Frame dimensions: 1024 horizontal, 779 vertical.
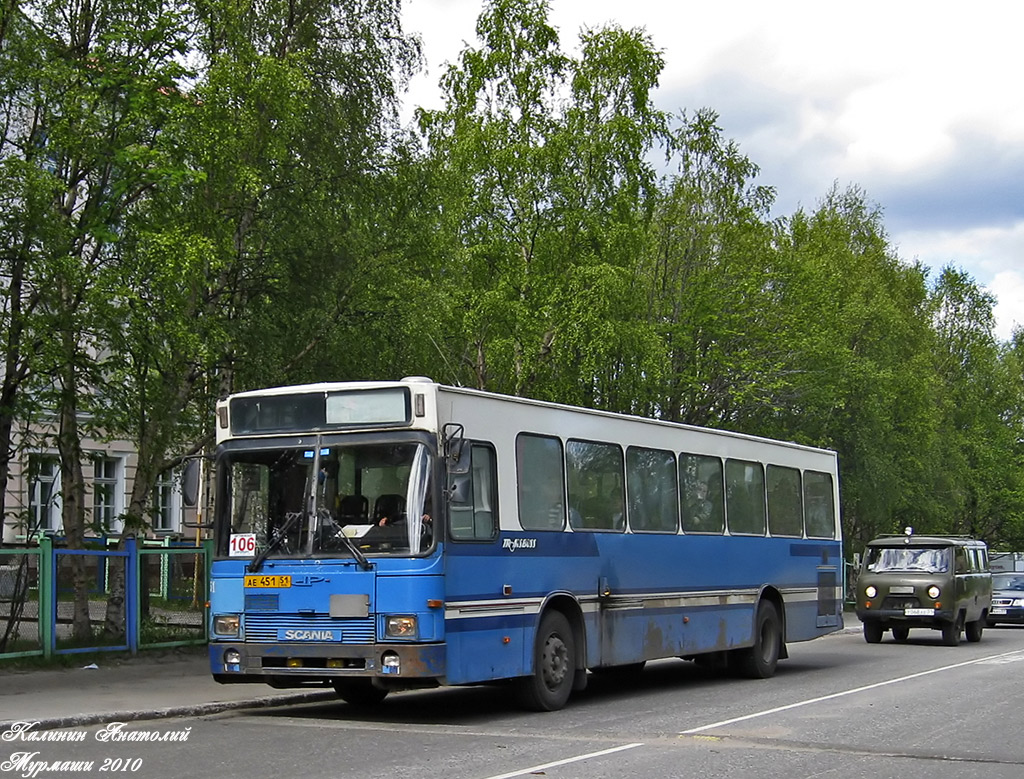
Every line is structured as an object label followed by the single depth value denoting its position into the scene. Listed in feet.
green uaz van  90.74
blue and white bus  41.60
